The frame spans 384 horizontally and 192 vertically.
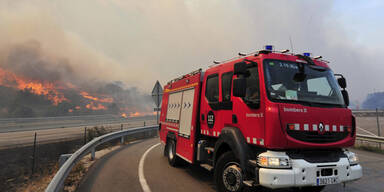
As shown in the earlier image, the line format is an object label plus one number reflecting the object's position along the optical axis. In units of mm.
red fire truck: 3598
